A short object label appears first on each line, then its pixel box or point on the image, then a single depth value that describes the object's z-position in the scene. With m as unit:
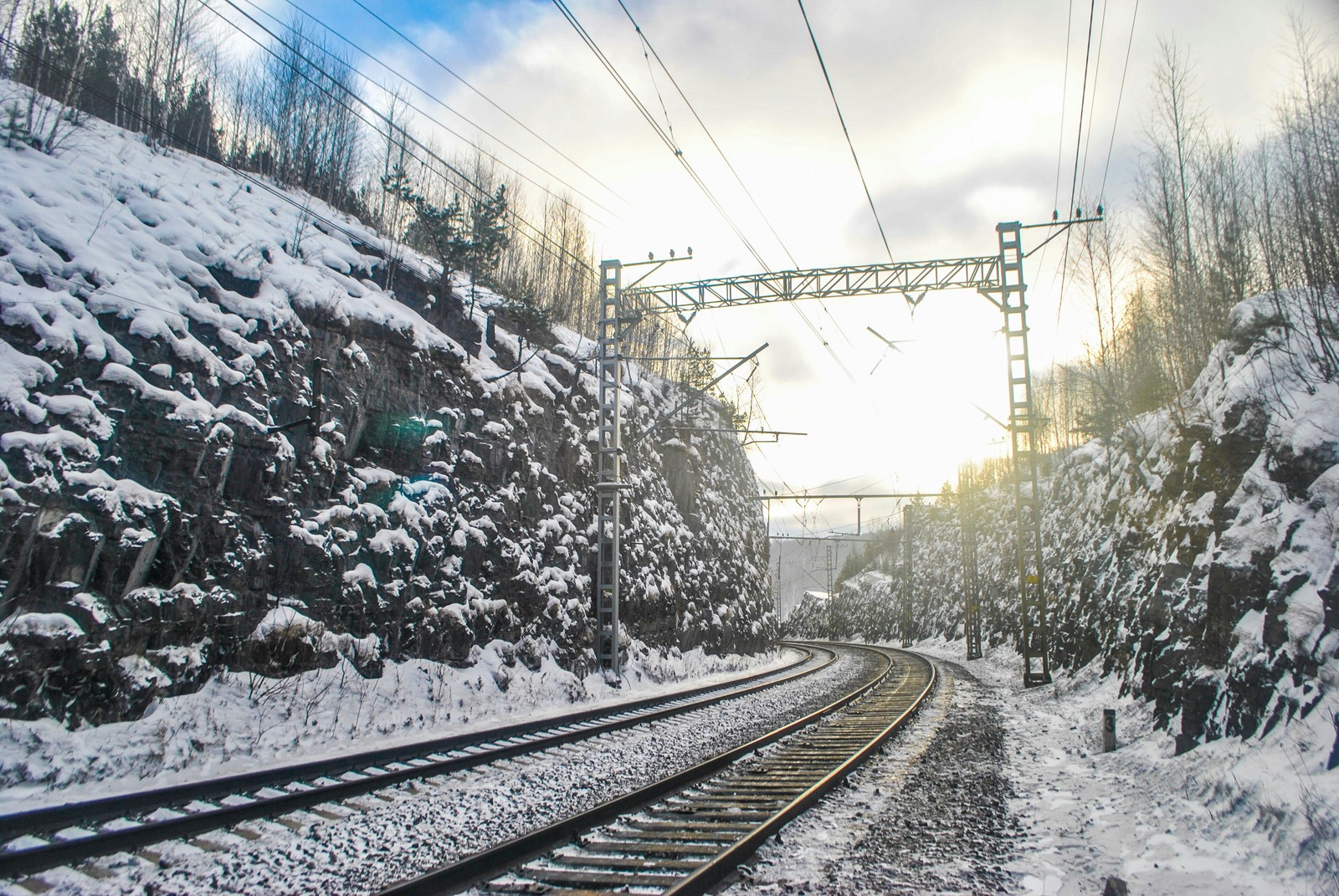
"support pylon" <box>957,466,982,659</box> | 35.69
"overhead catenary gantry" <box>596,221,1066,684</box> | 17.61
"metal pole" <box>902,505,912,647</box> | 57.14
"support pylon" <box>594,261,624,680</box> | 17.28
